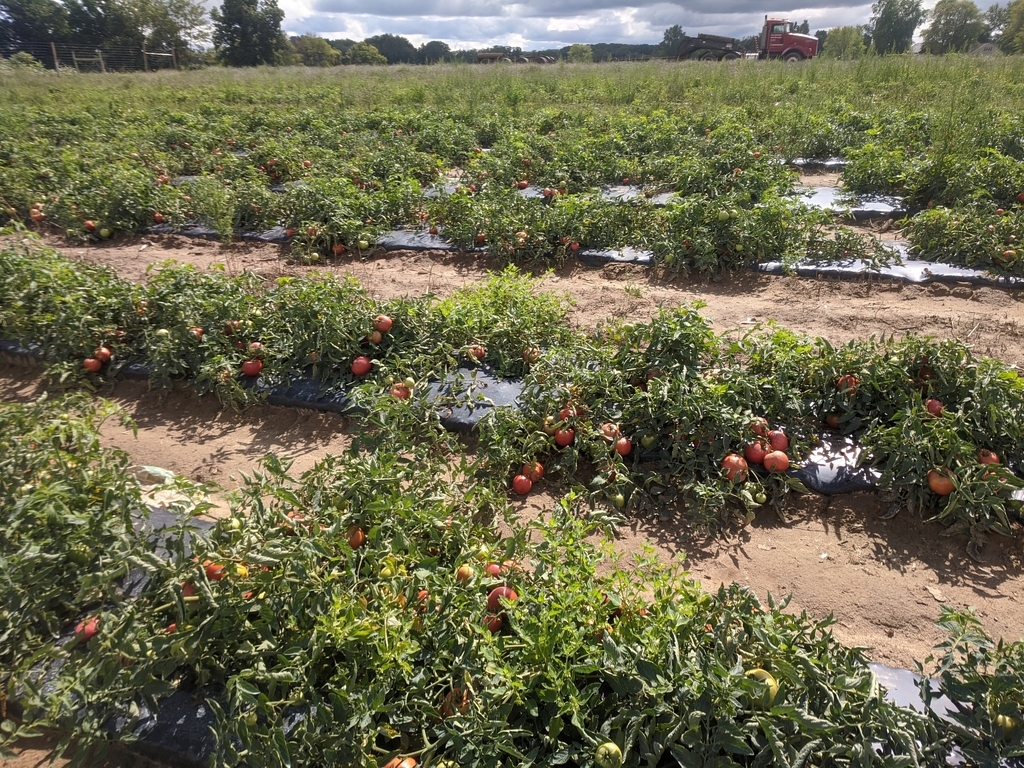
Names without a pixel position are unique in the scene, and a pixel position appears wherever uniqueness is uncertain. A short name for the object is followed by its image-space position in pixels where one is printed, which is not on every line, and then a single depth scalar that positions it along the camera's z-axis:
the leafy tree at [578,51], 39.80
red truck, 25.09
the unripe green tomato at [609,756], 1.51
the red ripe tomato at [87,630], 1.93
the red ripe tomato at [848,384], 3.14
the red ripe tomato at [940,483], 2.67
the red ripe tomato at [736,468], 2.84
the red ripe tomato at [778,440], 2.99
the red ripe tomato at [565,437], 3.06
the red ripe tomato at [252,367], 3.82
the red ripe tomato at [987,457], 2.66
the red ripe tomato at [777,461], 2.86
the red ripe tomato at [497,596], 2.00
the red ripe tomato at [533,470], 3.01
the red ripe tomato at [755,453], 2.91
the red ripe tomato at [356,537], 2.23
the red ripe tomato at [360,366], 3.66
